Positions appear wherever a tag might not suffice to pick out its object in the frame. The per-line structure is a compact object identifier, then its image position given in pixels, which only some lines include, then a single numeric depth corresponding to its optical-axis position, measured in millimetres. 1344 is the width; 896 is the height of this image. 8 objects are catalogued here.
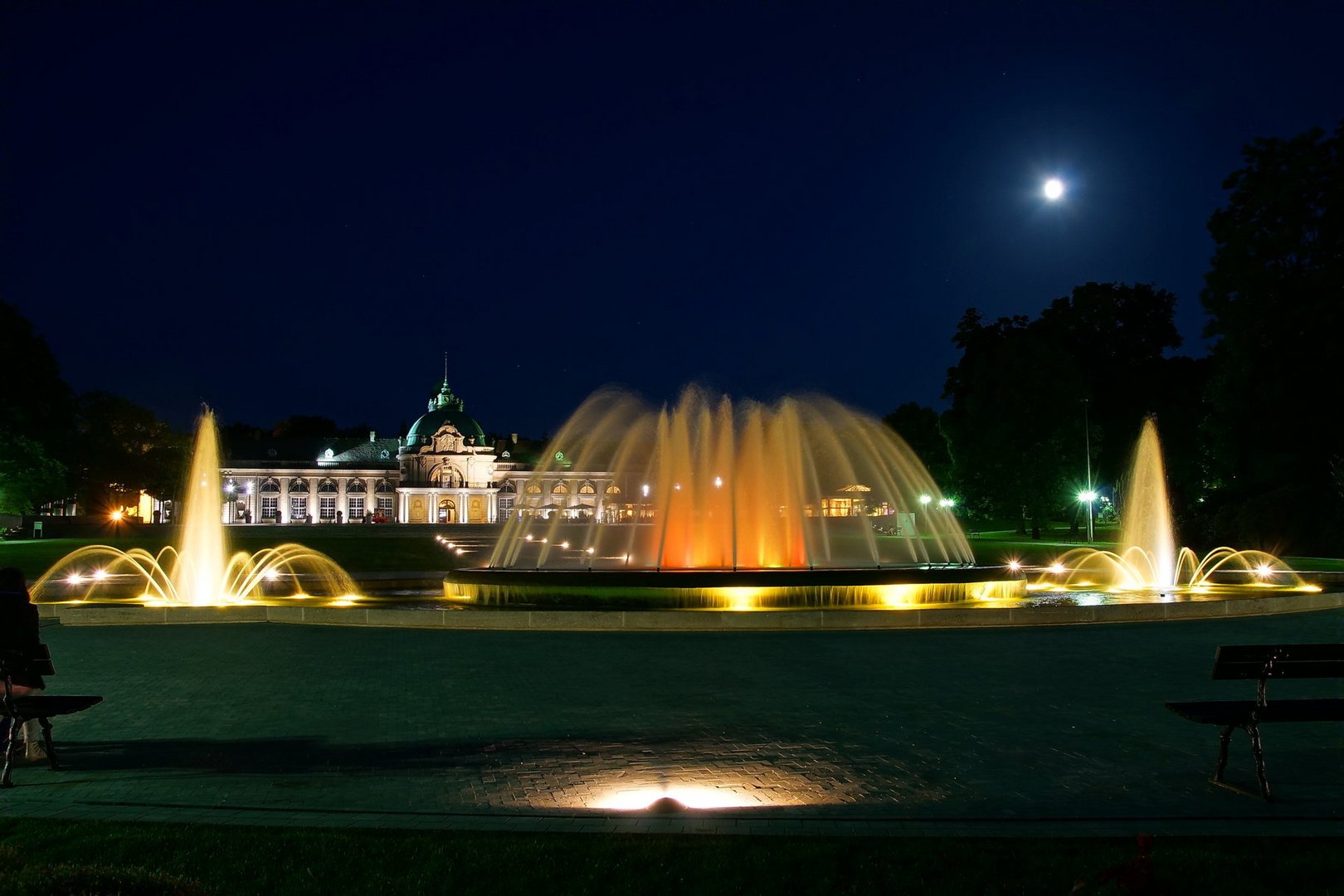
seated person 8336
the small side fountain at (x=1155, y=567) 26188
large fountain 19438
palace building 138375
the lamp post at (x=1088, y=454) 52656
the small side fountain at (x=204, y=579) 23547
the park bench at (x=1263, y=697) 7352
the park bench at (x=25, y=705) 7762
